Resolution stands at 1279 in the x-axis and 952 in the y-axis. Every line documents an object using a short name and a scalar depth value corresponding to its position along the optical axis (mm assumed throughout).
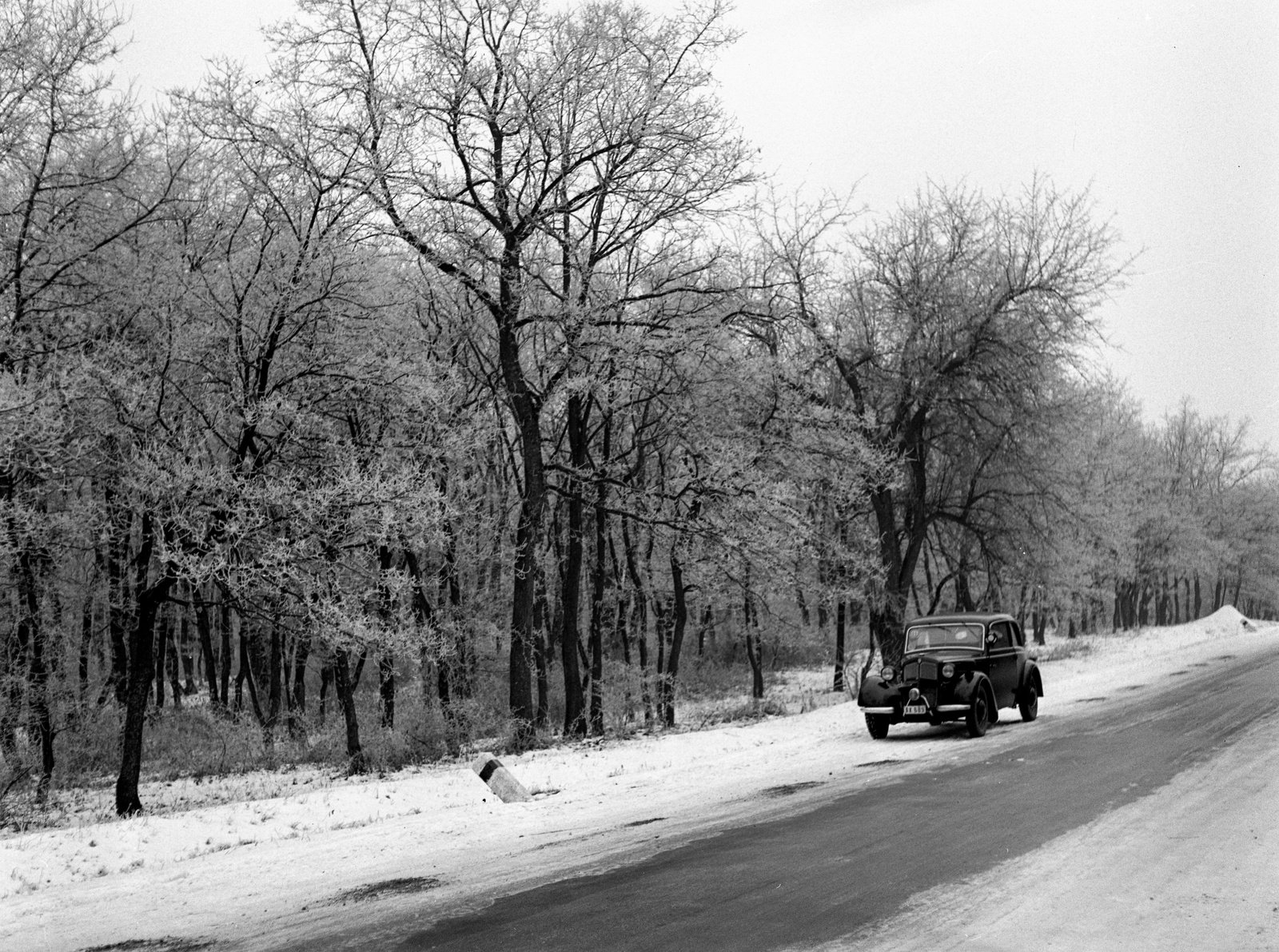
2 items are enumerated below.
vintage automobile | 16109
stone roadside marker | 12070
